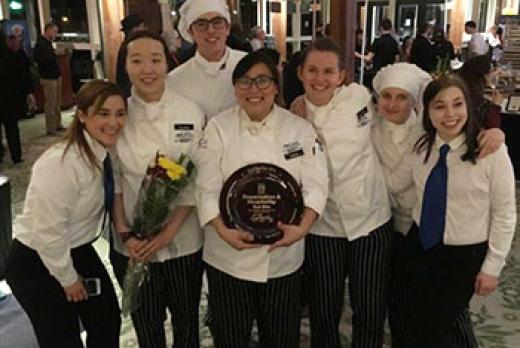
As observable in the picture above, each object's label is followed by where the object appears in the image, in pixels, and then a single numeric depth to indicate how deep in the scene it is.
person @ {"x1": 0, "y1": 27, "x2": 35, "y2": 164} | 6.31
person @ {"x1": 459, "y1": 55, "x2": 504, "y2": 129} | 2.10
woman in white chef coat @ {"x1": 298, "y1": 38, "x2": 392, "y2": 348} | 2.06
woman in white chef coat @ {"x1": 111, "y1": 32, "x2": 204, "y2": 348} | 1.99
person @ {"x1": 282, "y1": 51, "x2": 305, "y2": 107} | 3.08
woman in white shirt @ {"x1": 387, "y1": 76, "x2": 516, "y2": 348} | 1.96
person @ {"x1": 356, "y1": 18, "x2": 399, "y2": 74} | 8.34
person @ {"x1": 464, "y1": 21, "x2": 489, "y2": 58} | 9.52
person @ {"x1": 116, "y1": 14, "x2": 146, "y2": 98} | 3.03
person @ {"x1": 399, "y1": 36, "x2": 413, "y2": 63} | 9.07
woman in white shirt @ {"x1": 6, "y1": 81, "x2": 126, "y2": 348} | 1.87
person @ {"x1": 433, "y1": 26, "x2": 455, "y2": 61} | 8.19
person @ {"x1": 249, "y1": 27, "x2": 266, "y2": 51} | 8.26
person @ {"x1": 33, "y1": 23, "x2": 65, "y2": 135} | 7.72
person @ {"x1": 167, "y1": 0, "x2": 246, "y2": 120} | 2.30
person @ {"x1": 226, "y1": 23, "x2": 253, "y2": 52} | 3.64
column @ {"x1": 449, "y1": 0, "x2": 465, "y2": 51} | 13.21
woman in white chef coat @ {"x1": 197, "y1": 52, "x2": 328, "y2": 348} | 1.94
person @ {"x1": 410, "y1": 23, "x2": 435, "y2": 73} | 8.06
